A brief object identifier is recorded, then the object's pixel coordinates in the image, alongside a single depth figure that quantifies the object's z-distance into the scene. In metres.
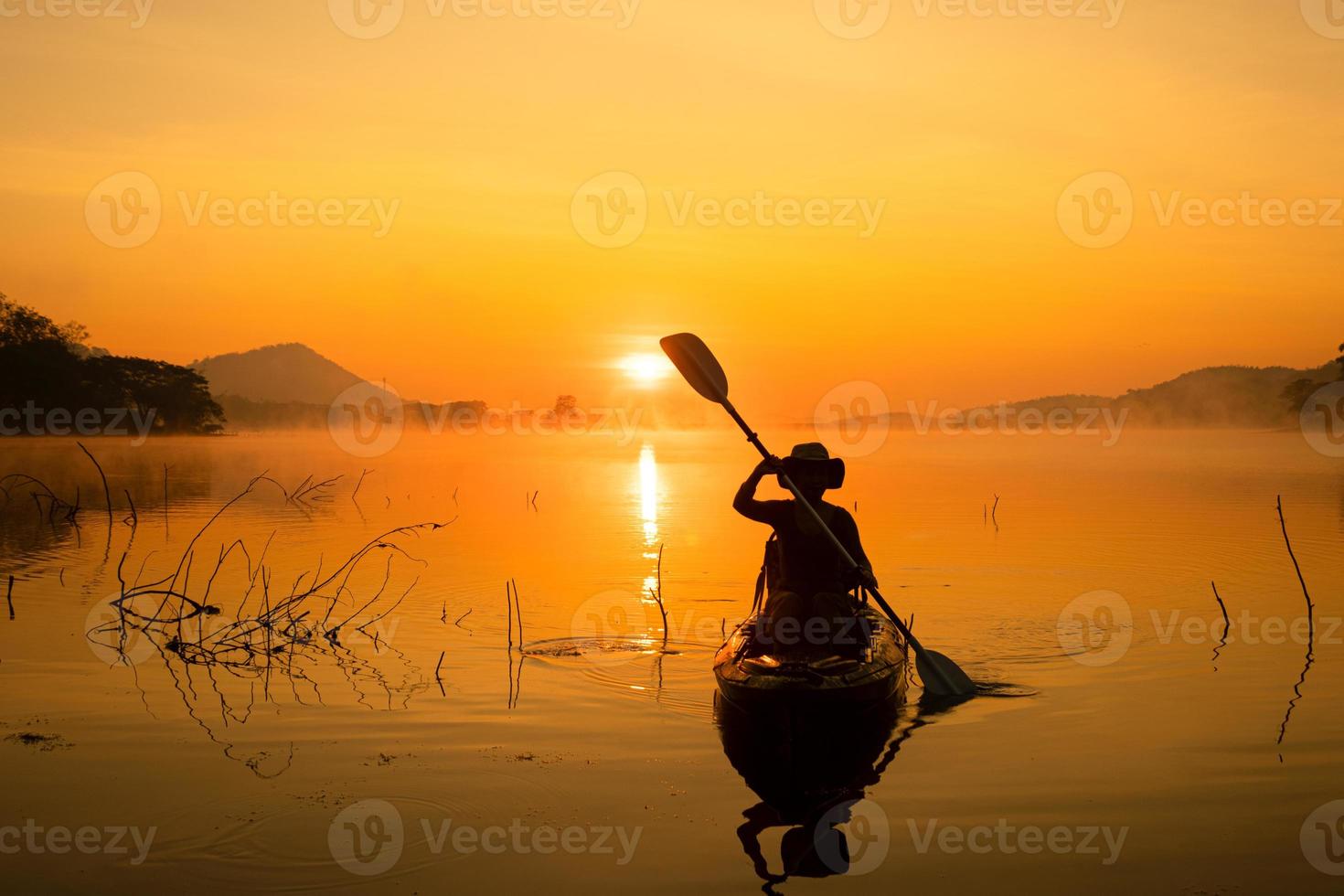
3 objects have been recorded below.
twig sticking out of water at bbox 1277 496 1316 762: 10.34
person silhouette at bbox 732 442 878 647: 10.41
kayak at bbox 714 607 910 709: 9.41
